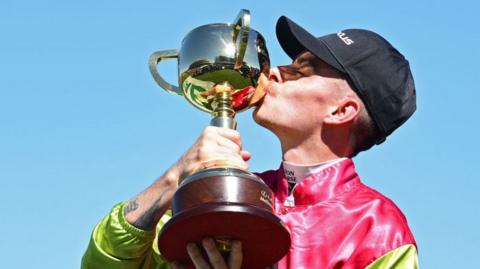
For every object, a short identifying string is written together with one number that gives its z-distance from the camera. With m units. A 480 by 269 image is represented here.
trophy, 3.86
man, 4.30
